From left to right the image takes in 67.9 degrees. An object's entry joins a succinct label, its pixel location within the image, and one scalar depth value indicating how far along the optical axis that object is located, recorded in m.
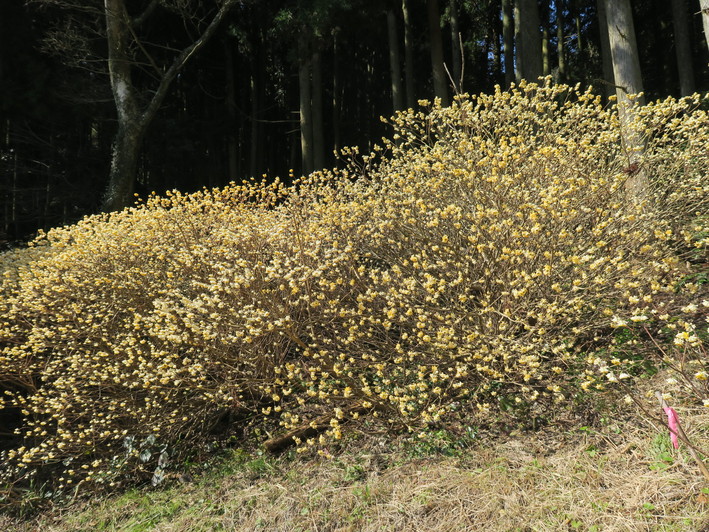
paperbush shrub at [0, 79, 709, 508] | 3.07
